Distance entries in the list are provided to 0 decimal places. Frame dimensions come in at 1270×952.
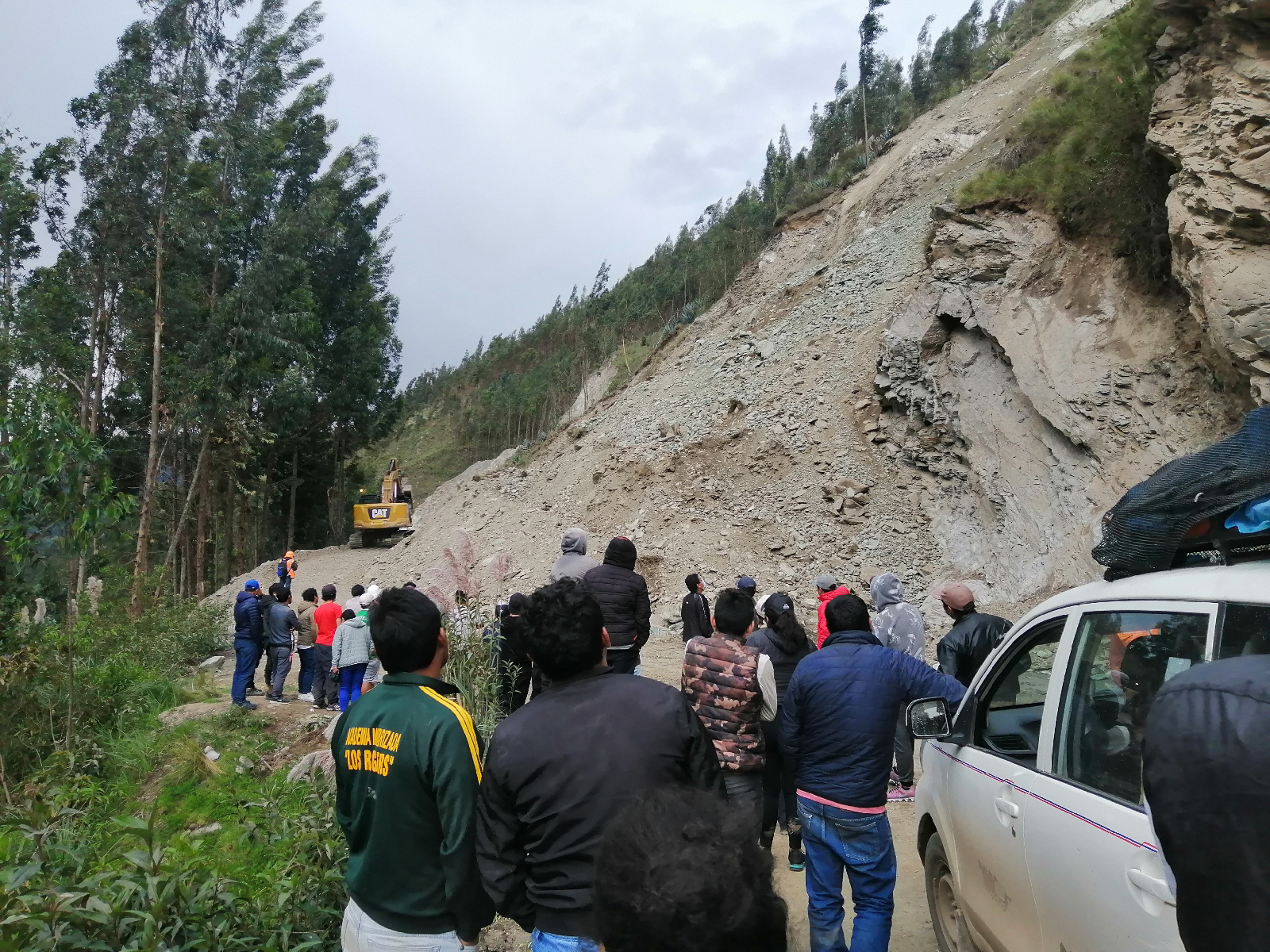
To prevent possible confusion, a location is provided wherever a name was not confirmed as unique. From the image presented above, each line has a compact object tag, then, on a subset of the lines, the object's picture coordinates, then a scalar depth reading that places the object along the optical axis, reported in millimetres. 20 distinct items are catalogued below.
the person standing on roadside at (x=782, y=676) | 5184
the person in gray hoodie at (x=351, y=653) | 9102
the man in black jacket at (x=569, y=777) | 2244
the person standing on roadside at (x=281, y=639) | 10922
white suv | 2098
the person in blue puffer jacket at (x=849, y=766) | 3582
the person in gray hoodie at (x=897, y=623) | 5918
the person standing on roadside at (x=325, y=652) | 10453
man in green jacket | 2494
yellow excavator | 29000
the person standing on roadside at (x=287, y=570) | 15961
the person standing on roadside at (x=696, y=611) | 9211
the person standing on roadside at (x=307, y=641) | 10953
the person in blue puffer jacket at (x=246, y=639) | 10172
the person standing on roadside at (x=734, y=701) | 4184
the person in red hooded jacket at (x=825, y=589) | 7324
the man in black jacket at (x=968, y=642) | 5594
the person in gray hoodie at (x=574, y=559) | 6441
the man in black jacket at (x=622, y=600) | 6094
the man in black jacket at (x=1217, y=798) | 1225
